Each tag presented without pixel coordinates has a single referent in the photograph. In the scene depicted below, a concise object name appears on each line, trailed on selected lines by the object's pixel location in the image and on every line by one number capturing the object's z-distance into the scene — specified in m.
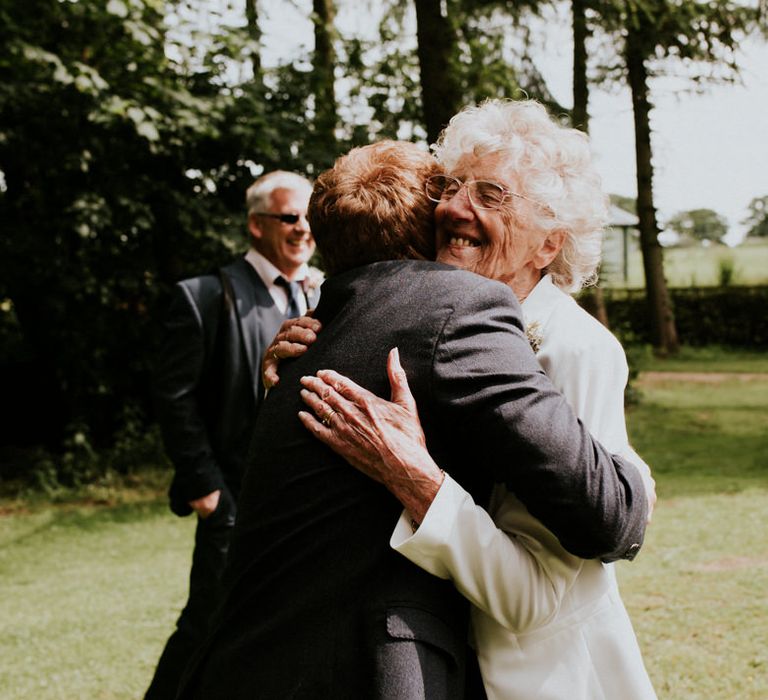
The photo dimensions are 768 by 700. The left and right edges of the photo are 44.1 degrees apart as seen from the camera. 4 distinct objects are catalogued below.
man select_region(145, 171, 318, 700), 4.08
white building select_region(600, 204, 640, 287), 42.34
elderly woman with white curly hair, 1.77
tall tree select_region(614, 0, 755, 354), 13.52
